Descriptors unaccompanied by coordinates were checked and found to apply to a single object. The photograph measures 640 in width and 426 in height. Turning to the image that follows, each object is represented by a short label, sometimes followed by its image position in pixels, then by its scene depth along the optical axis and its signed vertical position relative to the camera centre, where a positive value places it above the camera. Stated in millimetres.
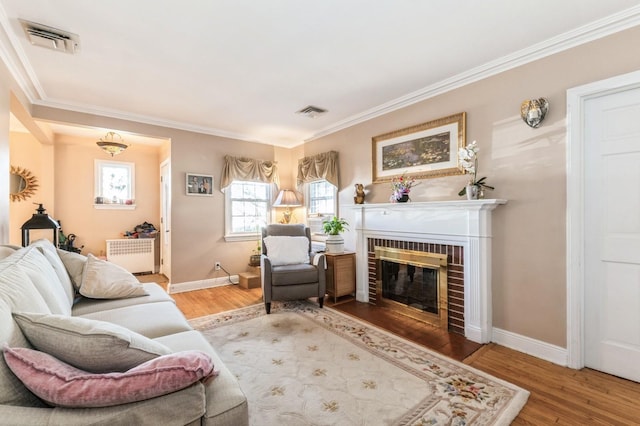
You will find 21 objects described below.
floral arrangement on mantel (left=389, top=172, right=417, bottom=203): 3309 +287
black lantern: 2728 -74
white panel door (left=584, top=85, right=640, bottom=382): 2043 -151
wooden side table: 3727 -781
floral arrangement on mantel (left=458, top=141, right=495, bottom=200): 2691 +426
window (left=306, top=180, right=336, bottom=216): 4637 +273
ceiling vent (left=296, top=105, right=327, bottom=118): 3730 +1365
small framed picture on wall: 4465 +490
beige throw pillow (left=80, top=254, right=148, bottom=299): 2201 -522
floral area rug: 1688 -1159
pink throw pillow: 800 -486
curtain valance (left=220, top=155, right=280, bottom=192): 4742 +760
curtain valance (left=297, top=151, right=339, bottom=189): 4402 +754
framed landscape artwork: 2988 +738
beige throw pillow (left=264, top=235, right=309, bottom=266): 3613 -448
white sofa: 793 -559
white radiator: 5176 -690
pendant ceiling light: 3957 +977
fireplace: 2639 -284
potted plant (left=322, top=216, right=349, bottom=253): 3924 -308
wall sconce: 2355 +846
